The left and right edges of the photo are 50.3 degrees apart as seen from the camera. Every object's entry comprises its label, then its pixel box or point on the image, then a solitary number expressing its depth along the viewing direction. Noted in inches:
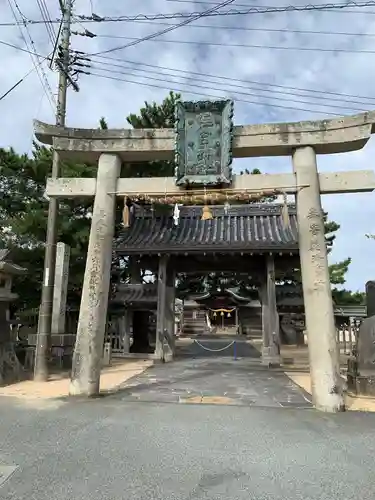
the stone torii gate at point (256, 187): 290.5
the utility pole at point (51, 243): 400.8
